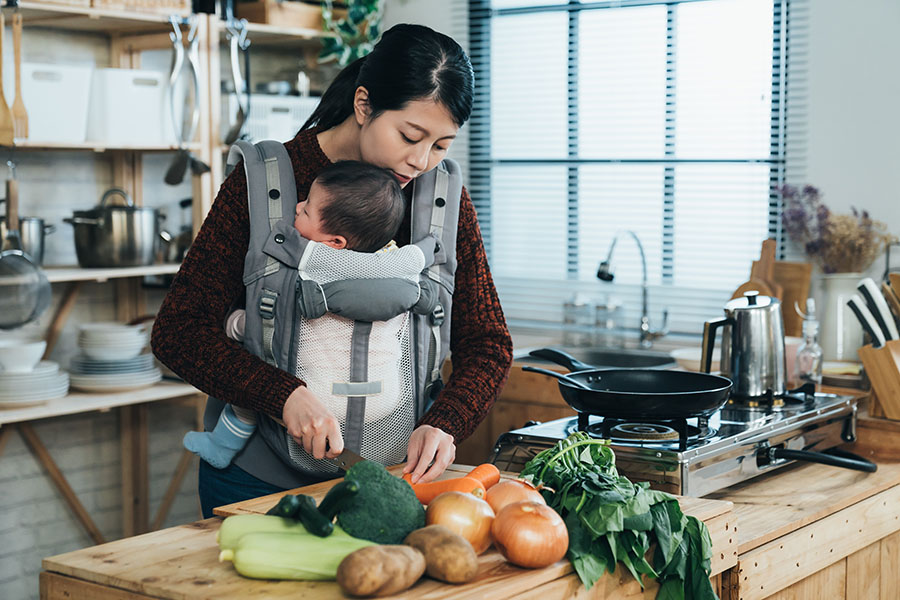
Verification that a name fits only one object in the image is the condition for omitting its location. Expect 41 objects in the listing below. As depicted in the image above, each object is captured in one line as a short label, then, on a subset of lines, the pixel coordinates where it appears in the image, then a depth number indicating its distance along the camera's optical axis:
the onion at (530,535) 1.35
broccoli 1.32
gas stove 1.93
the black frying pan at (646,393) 1.93
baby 1.85
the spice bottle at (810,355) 2.75
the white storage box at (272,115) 4.11
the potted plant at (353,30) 4.23
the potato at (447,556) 1.27
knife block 2.61
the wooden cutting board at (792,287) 3.31
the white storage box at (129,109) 3.62
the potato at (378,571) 1.20
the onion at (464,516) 1.36
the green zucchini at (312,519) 1.29
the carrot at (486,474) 1.62
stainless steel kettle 2.45
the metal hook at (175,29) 3.71
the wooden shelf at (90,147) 3.42
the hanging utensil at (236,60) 3.85
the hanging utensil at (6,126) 3.29
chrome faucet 3.87
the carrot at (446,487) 1.49
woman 1.79
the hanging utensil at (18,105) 3.31
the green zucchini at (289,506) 1.30
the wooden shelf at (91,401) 3.38
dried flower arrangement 3.23
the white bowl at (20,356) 3.41
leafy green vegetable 1.43
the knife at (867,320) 2.65
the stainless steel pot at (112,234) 3.61
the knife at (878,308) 2.65
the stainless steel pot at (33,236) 3.42
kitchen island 1.29
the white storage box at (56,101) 3.45
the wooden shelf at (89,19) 3.45
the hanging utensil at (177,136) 3.69
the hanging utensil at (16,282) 3.34
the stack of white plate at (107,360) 3.66
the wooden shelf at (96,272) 3.52
